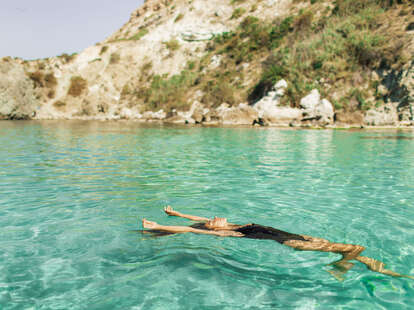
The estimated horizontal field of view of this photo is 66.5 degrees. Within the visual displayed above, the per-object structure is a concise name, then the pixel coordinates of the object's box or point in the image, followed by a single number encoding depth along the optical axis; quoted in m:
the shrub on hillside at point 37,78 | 45.22
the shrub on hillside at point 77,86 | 45.97
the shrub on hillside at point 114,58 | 49.28
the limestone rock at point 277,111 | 24.06
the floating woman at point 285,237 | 2.84
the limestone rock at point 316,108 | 22.72
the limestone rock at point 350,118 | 22.05
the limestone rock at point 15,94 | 34.94
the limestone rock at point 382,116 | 21.77
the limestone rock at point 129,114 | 39.88
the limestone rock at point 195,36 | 46.19
